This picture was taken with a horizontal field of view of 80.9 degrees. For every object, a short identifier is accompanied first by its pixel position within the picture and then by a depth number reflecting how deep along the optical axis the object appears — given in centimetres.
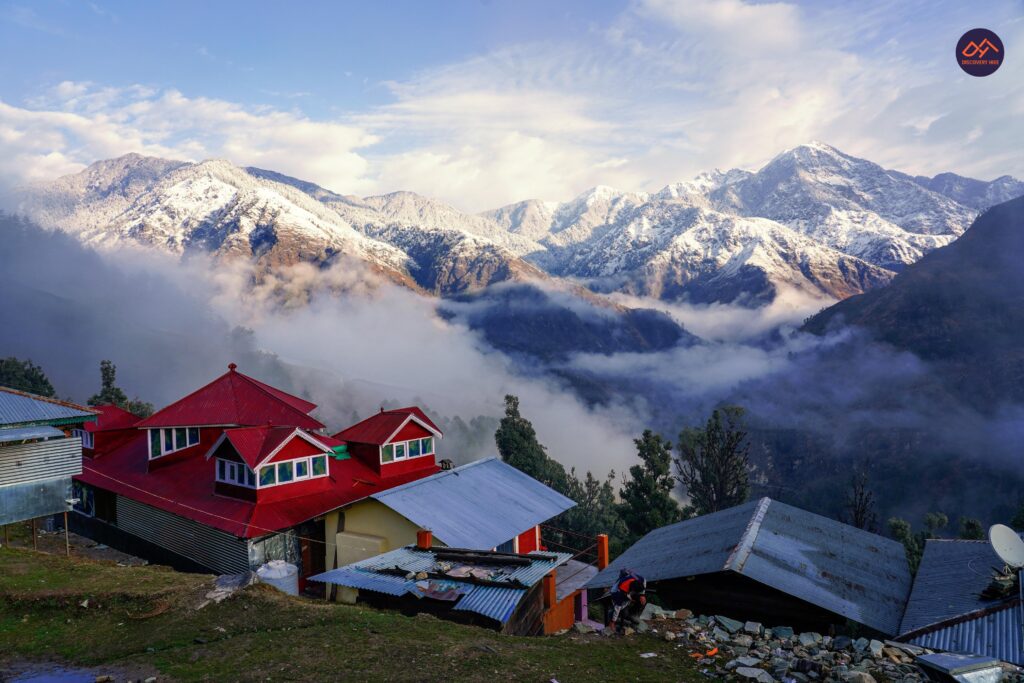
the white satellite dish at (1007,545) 1727
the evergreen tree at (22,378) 6291
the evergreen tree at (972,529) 4646
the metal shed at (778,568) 1797
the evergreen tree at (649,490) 4838
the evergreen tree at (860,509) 4372
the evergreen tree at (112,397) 6360
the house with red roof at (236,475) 2702
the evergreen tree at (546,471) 5088
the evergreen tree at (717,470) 5119
